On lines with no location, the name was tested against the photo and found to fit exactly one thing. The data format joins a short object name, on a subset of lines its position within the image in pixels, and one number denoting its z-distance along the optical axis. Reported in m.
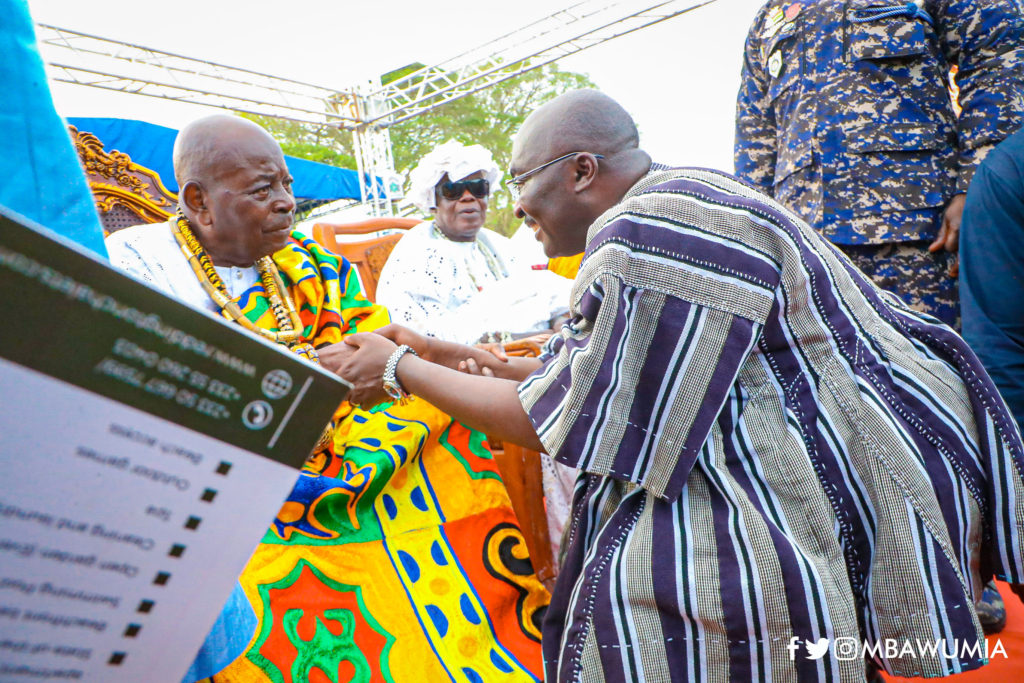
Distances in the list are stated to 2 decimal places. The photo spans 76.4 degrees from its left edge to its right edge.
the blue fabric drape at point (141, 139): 7.69
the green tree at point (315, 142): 21.14
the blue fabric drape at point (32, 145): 0.61
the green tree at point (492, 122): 20.72
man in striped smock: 1.02
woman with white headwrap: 2.50
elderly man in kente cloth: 1.50
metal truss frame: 9.42
